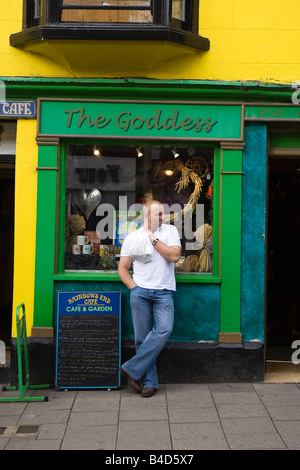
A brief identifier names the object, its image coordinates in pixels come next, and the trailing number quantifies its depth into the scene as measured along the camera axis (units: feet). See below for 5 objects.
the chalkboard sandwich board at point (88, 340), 22.56
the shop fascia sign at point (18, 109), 23.73
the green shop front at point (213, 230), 23.61
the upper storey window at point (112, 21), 22.62
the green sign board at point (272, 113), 23.84
